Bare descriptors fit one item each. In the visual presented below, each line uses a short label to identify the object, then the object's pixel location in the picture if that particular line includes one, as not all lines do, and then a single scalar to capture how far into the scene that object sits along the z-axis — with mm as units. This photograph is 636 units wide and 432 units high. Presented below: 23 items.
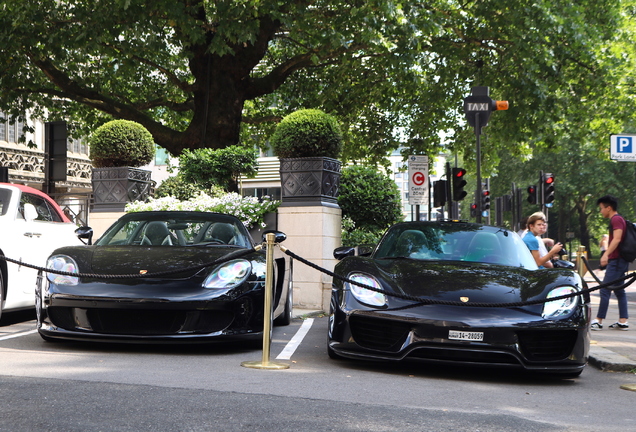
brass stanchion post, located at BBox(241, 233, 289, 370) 6945
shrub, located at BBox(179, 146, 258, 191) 15906
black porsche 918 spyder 6426
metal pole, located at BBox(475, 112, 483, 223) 14094
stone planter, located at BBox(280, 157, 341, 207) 12938
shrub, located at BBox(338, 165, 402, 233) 16250
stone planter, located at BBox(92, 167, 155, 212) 14594
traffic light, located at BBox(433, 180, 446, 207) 18375
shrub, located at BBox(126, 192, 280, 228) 13570
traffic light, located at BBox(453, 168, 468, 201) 18469
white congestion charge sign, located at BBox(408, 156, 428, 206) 17750
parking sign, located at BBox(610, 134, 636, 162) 11867
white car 9227
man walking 11289
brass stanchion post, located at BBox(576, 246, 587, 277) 13806
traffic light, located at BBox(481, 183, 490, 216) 29152
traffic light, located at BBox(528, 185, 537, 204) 24922
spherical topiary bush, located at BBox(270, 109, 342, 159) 13289
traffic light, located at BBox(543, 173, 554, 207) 22438
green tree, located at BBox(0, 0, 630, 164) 16703
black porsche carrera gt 7035
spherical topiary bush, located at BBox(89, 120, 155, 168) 14977
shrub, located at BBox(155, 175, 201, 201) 15133
